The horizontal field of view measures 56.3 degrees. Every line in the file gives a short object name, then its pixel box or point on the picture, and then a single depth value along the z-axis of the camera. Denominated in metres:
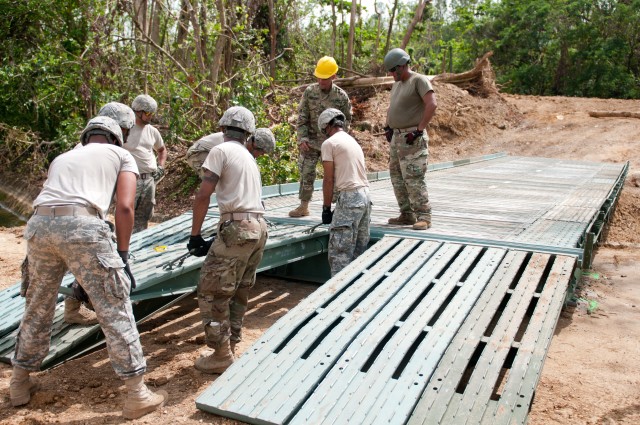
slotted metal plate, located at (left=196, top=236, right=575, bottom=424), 2.96
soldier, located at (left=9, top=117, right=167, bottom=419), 3.13
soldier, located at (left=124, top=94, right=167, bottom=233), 5.96
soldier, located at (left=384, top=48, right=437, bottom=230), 5.41
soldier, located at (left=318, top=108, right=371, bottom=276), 4.82
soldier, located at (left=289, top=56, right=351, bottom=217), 6.04
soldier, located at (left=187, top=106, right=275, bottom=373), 3.69
